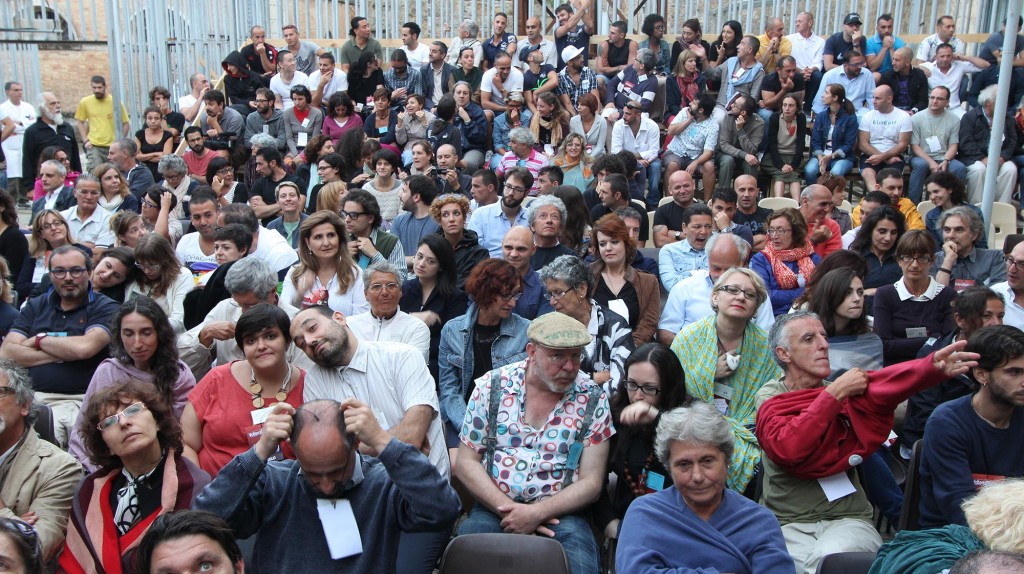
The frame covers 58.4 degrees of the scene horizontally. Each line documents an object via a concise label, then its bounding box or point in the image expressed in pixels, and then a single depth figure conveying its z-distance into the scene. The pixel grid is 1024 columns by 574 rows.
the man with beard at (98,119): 11.67
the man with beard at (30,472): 3.30
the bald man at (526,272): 5.07
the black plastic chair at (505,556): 3.08
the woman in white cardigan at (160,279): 5.21
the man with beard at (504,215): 6.61
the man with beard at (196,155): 9.37
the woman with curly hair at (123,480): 3.15
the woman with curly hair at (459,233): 5.80
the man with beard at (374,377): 3.83
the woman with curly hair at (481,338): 4.40
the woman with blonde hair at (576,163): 8.34
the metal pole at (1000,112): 5.75
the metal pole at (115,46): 12.57
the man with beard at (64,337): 4.54
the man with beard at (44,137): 11.00
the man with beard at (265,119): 10.60
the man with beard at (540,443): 3.50
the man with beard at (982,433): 3.24
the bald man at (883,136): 9.16
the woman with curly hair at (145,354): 4.13
